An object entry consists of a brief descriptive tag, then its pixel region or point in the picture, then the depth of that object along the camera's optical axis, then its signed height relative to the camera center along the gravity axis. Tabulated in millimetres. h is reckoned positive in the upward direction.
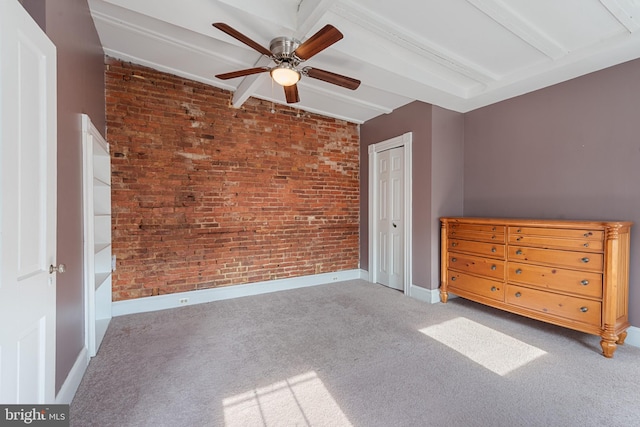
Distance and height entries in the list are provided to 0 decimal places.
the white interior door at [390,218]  4250 -109
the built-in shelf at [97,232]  2303 -212
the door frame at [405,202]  4008 +132
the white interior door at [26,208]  1066 +11
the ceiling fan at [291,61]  2119 +1240
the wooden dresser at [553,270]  2318 -572
